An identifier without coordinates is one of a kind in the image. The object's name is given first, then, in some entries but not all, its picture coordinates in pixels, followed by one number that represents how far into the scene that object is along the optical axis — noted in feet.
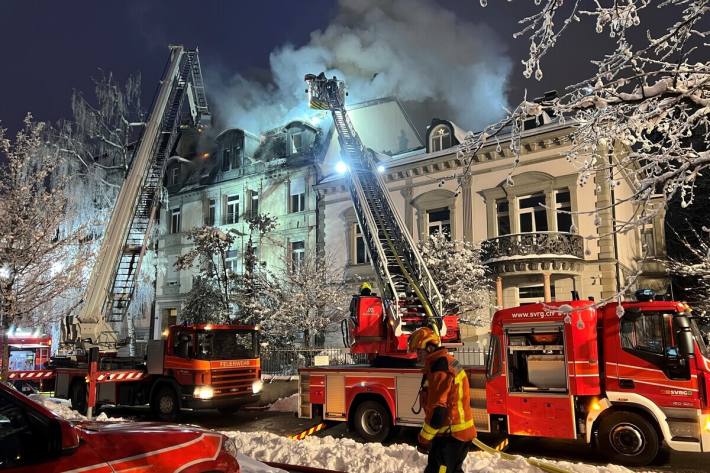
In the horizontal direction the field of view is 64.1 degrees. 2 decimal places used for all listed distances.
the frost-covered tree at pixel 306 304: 68.33
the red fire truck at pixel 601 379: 24.81
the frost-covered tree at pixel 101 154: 89.97
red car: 9.96
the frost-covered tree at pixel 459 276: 62.18
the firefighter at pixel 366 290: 37.01
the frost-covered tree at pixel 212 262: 83.20
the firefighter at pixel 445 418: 15.30
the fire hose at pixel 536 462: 20.31
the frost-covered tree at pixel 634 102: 14.16
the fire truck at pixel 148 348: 43.09
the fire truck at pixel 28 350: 65.92
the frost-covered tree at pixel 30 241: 48.70
